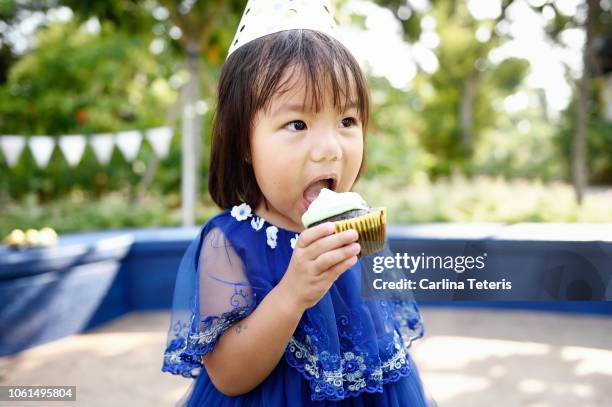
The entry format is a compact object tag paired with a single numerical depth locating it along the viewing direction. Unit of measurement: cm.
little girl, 128
